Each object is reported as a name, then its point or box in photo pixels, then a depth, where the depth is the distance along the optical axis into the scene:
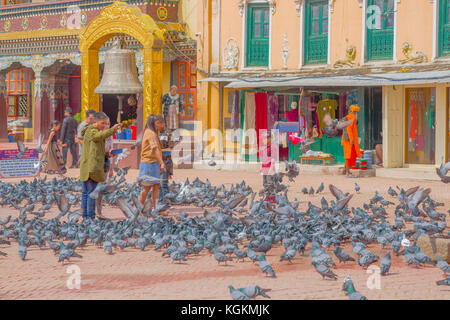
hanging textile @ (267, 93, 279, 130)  24.64
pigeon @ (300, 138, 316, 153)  22.50
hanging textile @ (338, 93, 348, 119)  23.55
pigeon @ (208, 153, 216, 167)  23.70
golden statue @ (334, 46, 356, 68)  22.73
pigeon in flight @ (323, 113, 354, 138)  19.58
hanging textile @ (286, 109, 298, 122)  24.19
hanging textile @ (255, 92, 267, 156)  24.58
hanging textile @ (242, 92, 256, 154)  24.69
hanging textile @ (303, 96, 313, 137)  24.03
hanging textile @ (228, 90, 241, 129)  24.91
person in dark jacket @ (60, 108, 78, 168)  22.21
